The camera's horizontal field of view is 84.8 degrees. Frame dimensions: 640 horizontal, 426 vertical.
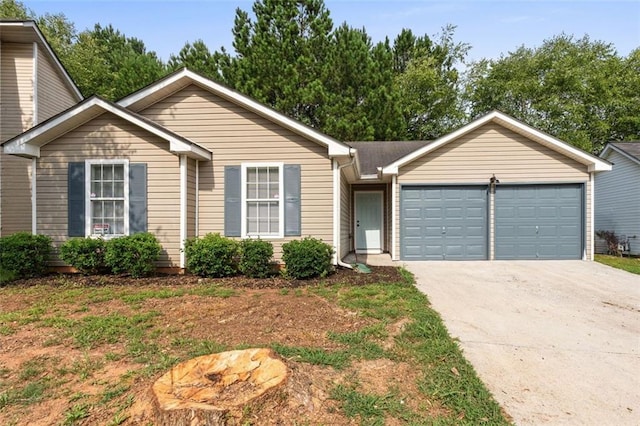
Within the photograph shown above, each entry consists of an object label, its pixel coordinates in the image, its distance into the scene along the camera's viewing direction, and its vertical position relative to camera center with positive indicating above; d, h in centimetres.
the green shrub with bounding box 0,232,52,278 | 714 -87
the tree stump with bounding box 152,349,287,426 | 220 -124
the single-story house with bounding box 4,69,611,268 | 768 +91
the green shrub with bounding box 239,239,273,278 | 738 -98
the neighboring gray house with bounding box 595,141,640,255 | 1292 +67
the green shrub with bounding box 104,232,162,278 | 718 -89
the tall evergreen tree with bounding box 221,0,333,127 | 1916 +880
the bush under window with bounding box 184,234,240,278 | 734 -93
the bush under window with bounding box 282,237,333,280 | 723 -98
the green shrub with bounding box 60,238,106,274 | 725 -86
